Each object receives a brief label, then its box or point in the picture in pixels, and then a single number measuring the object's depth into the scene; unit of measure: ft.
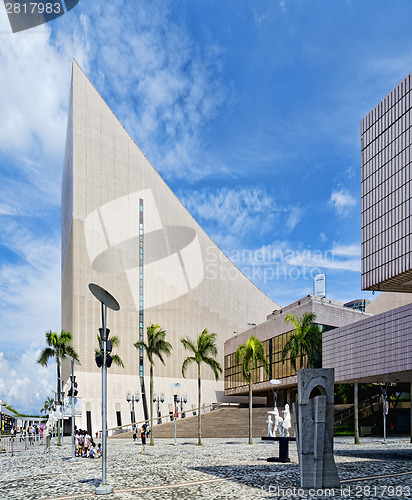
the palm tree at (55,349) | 155.22
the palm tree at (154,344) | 131.85
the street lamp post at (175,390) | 258.00
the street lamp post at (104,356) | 51.16
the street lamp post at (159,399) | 204.63
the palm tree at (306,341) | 157.99
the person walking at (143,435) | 105.66
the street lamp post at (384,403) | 134.71
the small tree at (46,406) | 356.71
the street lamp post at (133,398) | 200.30
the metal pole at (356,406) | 122.42
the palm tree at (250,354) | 130.41
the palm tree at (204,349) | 129.39
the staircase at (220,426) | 174.60
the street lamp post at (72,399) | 91.86
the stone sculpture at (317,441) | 50.55
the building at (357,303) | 382.85
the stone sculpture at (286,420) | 90.74
